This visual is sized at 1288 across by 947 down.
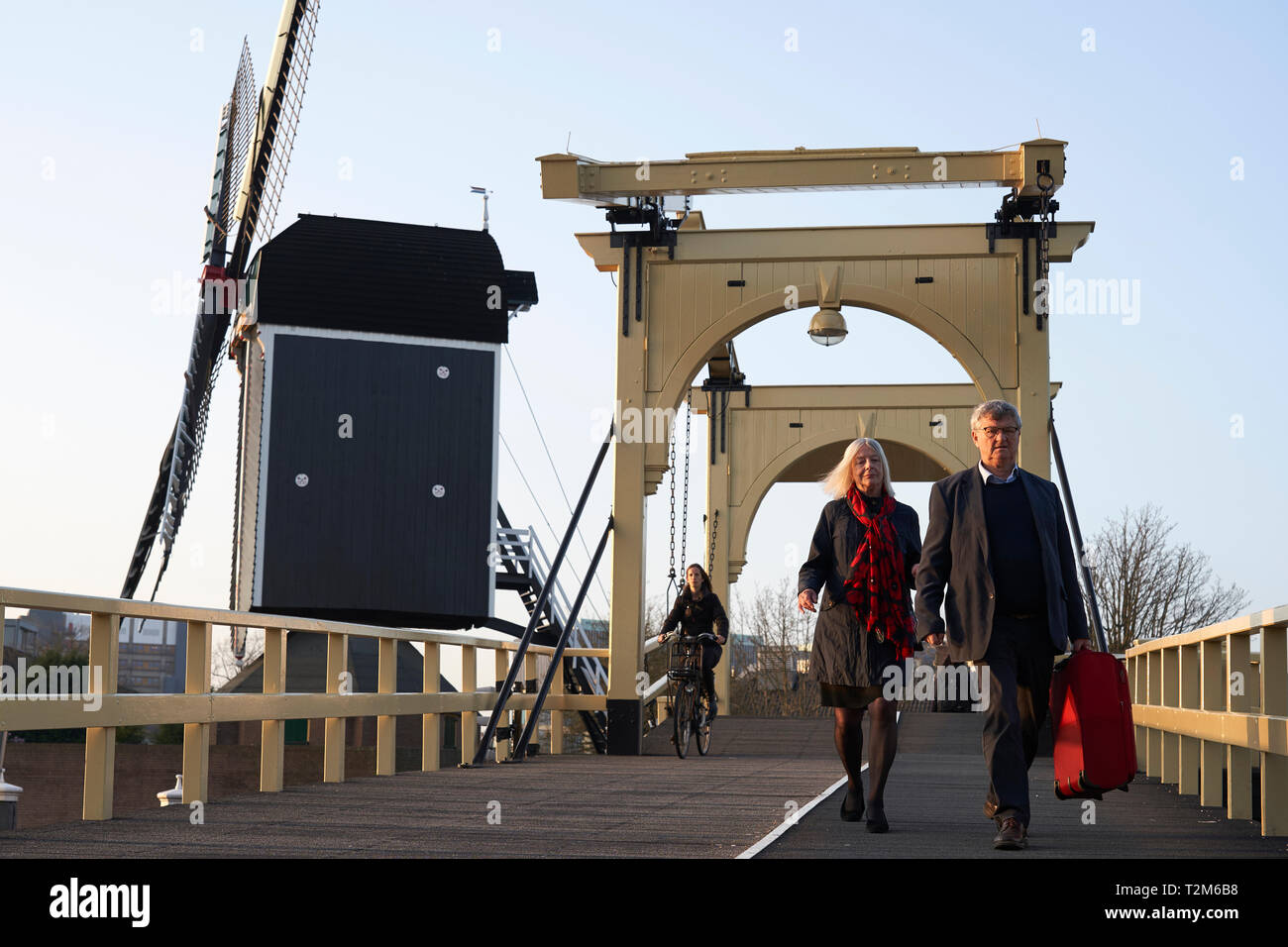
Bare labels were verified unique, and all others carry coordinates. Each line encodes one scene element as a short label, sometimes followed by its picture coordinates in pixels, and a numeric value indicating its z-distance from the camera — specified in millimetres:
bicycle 14500
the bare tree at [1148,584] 37594
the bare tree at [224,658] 61844
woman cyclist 14531
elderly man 6383
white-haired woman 7539
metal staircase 29016
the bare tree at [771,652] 50250
